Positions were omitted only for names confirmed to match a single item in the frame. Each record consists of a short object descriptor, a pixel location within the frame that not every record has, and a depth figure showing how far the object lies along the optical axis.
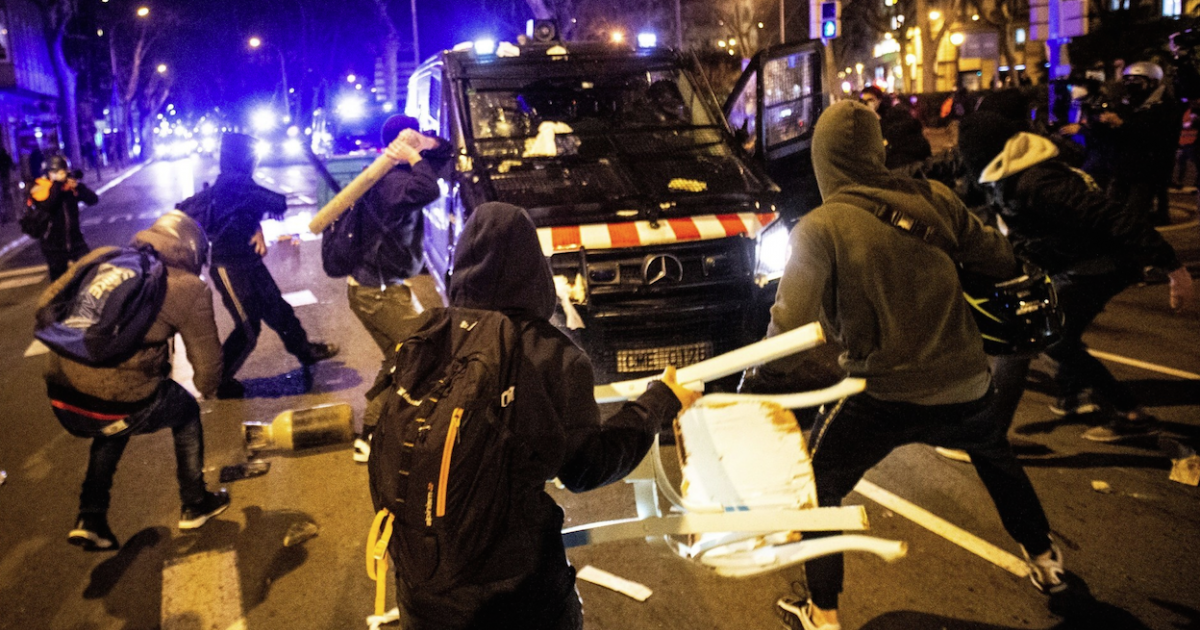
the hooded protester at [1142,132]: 9.00
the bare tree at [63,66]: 34.19
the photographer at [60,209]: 10.17
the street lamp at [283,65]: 53.83
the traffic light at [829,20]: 18.02
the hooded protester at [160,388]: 3.99
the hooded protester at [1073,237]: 3.96
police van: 5.37
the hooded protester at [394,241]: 5.34
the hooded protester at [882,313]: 2.87
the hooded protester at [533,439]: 2.04
